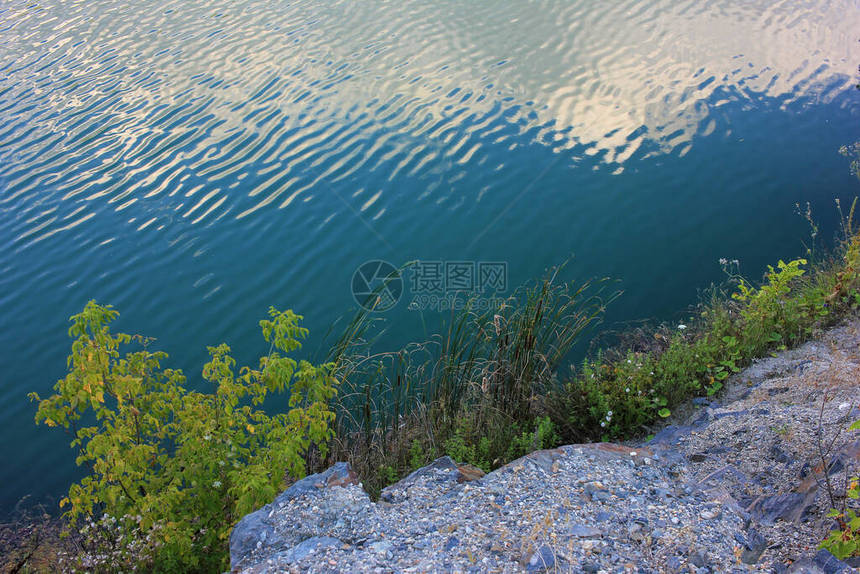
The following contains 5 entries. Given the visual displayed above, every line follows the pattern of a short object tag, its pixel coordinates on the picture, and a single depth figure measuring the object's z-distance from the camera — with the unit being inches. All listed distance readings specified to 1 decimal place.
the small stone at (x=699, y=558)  88.3
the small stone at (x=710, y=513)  97.3
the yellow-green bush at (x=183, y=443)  109.5
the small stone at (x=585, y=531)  95.0
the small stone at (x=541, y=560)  89.1
